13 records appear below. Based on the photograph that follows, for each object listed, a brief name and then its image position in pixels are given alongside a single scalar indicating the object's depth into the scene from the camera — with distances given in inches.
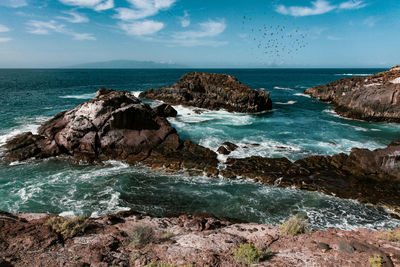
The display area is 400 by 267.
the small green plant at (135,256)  357.2
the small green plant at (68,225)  424.4
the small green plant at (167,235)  438.9
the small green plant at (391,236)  416.0
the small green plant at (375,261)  321.4
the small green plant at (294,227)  465.1
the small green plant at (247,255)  342.6
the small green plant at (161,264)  322.3
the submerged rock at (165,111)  1784.6
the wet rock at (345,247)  373.1
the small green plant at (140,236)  399.2
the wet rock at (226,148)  1093.8
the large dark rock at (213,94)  2144.4
